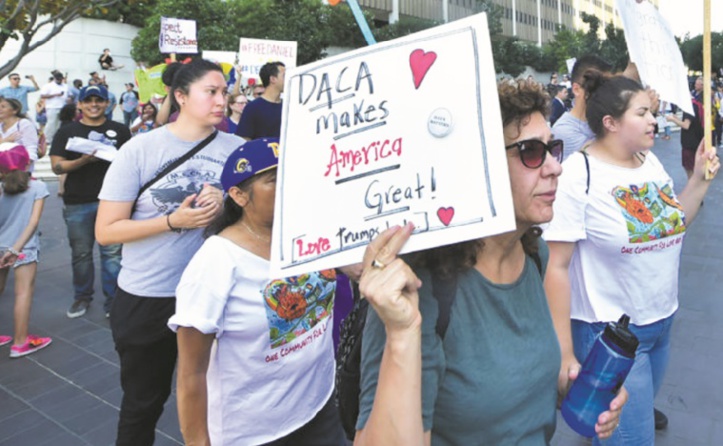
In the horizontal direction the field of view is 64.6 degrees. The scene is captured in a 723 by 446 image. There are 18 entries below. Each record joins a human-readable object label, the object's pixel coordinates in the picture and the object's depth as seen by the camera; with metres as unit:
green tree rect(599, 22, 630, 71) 31.95
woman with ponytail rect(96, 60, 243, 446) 2.47
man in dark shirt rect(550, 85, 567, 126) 9.10
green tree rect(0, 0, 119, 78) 6.98
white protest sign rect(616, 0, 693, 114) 2.56
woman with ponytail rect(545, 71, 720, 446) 2.24
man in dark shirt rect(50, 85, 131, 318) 4.69
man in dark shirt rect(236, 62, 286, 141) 4.78
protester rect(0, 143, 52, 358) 4.18
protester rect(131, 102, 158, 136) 8.69
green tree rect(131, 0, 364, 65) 23.45
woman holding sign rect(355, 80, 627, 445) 1.14
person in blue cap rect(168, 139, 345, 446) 1.86
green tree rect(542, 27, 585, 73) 47.97
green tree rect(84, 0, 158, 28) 24.34
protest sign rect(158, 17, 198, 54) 10.41
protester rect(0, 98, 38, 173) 6.22
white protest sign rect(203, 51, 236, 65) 12.20
